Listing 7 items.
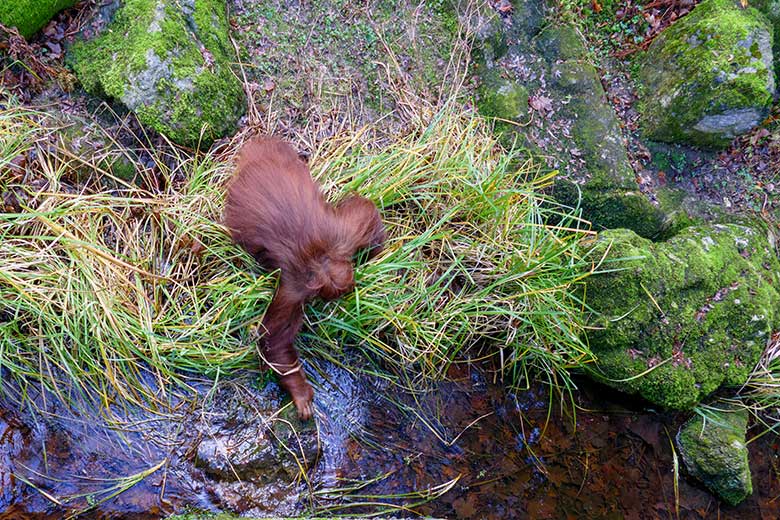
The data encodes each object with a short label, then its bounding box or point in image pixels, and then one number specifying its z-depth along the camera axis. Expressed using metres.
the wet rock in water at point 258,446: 2.60
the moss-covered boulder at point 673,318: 3.04
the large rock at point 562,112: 3.48
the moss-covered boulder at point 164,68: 2.93
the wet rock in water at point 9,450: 2.31
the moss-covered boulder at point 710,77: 3.38
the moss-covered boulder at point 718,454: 2.96
